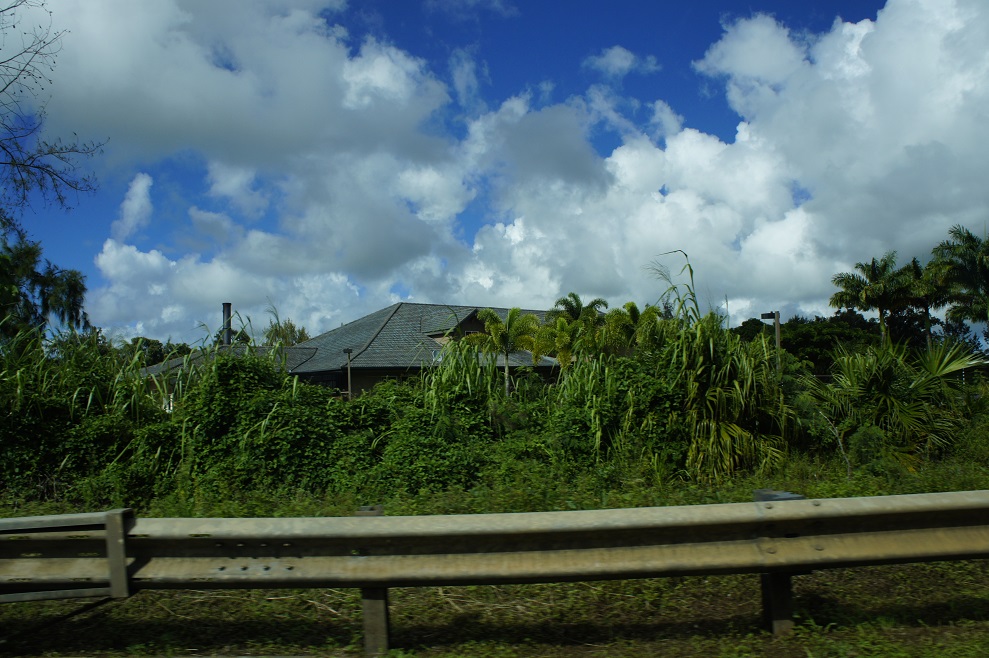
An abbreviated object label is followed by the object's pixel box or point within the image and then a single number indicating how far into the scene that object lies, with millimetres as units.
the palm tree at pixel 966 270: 55844
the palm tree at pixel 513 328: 37531
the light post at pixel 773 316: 19573
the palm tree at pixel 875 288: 60875
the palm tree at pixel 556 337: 38344
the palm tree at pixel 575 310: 45344
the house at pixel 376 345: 37094
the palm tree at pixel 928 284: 58188
